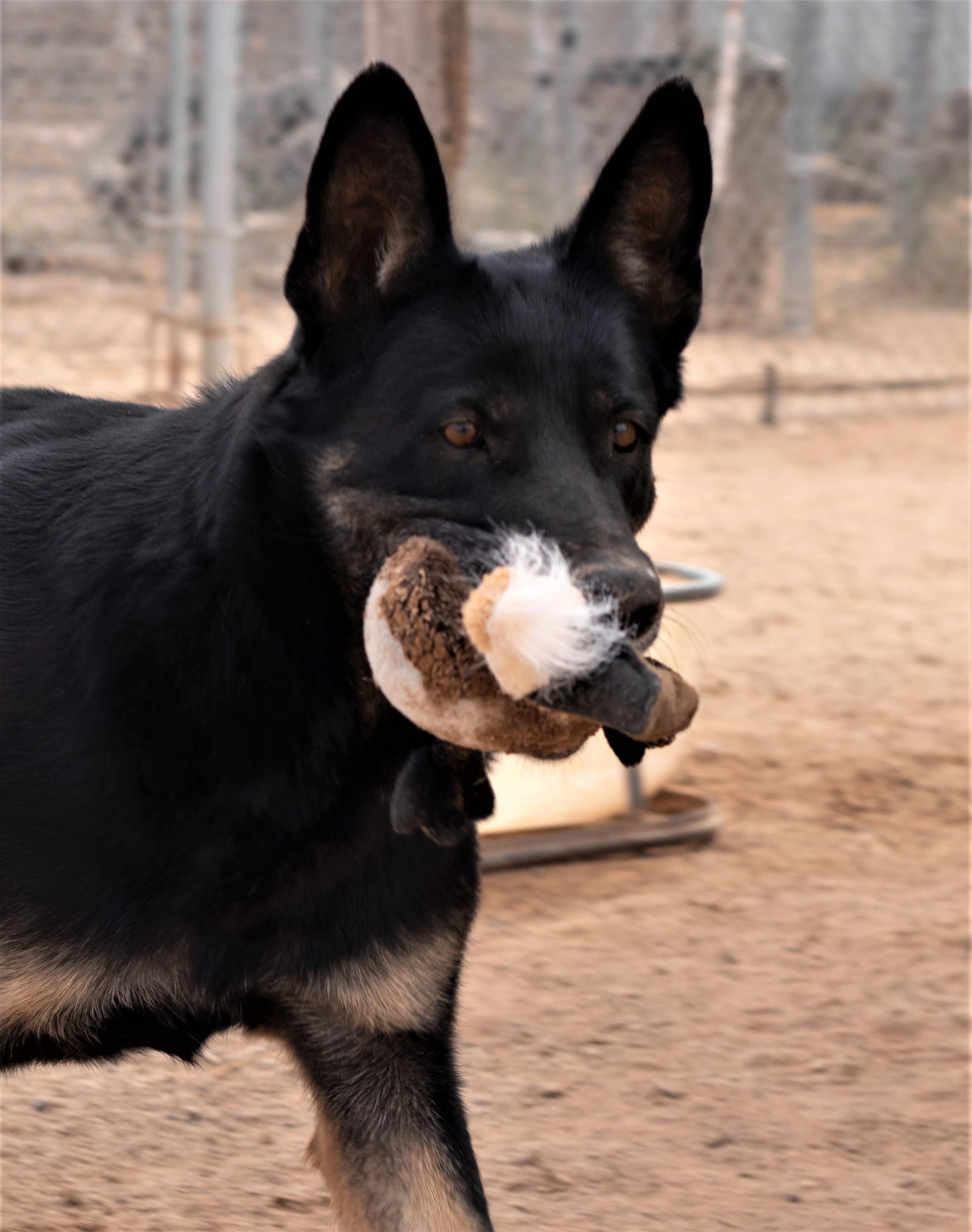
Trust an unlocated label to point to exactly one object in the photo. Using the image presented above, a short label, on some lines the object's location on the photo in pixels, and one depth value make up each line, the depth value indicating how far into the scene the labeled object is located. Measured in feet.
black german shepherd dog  14.34
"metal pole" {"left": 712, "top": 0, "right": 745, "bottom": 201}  56.95
